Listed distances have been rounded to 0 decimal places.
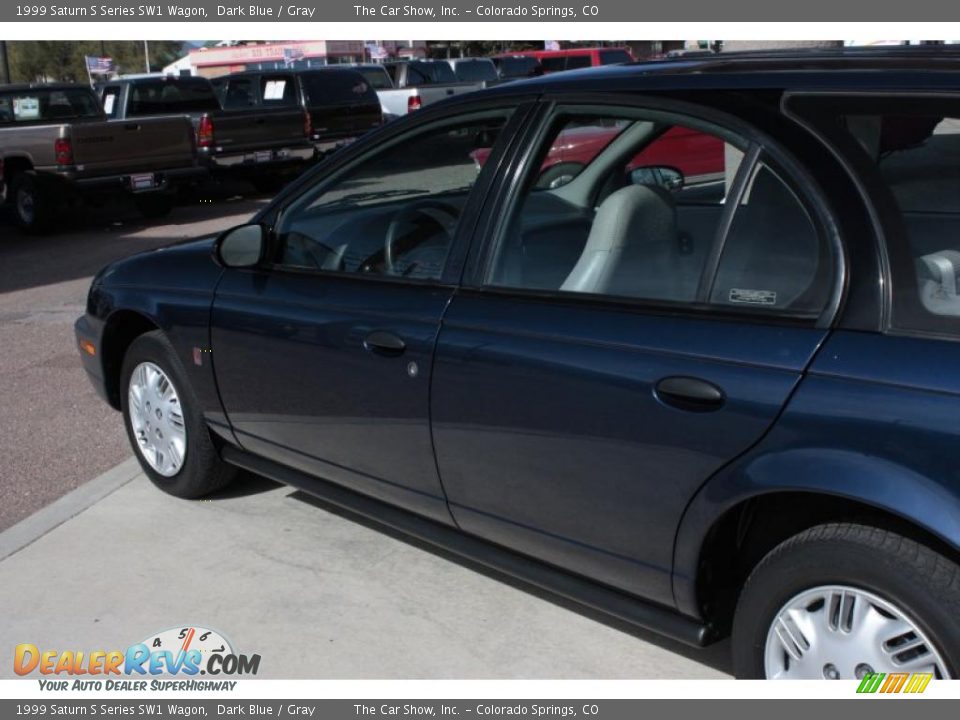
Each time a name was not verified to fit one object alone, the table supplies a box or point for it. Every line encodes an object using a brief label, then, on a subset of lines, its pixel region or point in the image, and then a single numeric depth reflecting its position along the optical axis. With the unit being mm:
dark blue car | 2818
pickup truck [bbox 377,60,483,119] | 23172
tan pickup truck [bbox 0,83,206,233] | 14492
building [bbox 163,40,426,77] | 44312
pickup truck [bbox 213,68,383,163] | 17984
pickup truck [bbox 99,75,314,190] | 16703
